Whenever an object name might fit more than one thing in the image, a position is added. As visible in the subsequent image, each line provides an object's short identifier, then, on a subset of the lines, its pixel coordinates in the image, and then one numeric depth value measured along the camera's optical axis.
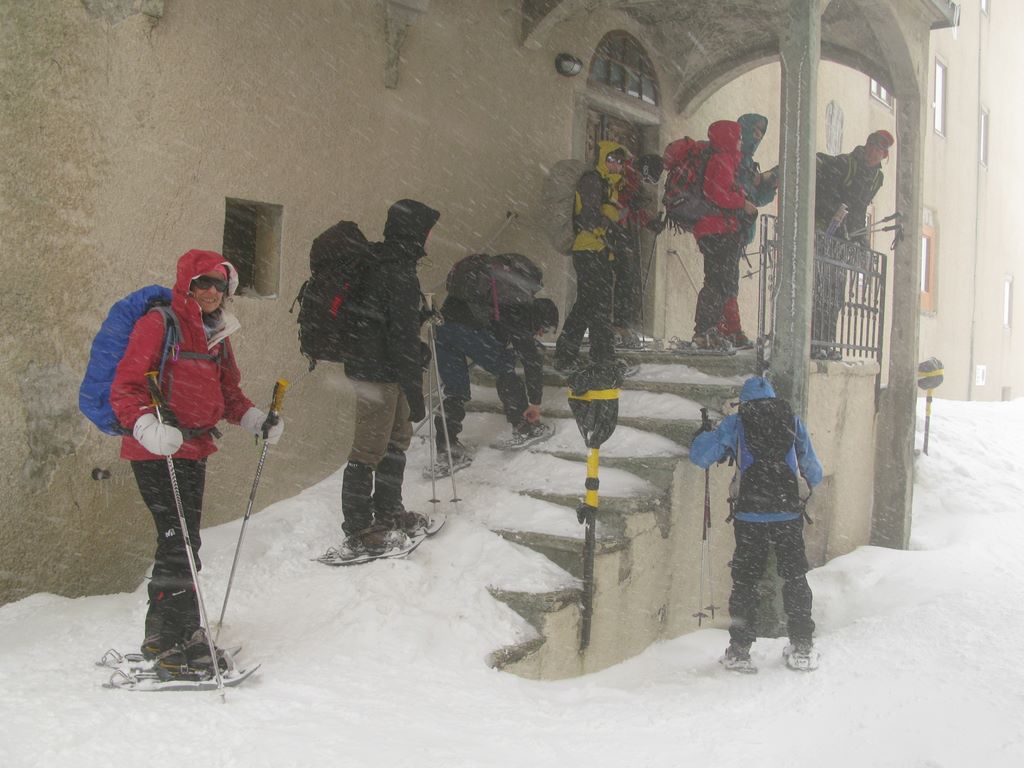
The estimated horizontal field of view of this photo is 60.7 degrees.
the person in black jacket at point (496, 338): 6.13
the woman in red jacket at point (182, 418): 3.54
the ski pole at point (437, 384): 5.54
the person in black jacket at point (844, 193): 7.27
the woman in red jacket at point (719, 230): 6.57
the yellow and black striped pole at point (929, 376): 10.32
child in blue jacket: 4.91
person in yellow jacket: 6.50
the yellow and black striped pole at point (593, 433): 4.71
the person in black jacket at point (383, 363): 4.84
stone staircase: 4.61
